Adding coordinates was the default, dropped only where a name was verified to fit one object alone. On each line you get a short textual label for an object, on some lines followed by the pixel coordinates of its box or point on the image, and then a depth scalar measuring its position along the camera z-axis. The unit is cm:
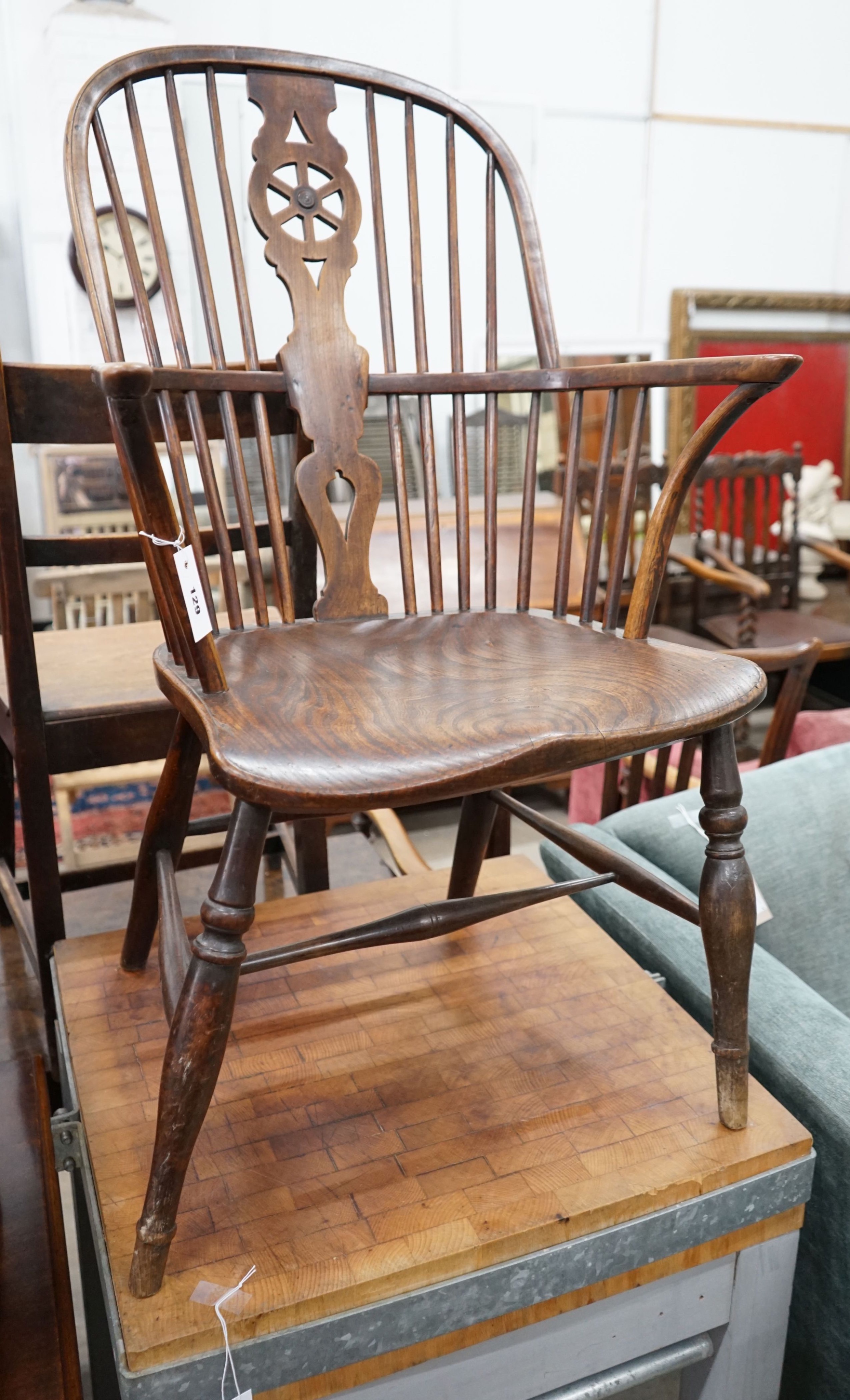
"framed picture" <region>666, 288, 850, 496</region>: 394
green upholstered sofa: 92
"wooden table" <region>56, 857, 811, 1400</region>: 73
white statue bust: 378
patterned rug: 279
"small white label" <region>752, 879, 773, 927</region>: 115
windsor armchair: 70
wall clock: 293
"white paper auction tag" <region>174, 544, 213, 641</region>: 76
